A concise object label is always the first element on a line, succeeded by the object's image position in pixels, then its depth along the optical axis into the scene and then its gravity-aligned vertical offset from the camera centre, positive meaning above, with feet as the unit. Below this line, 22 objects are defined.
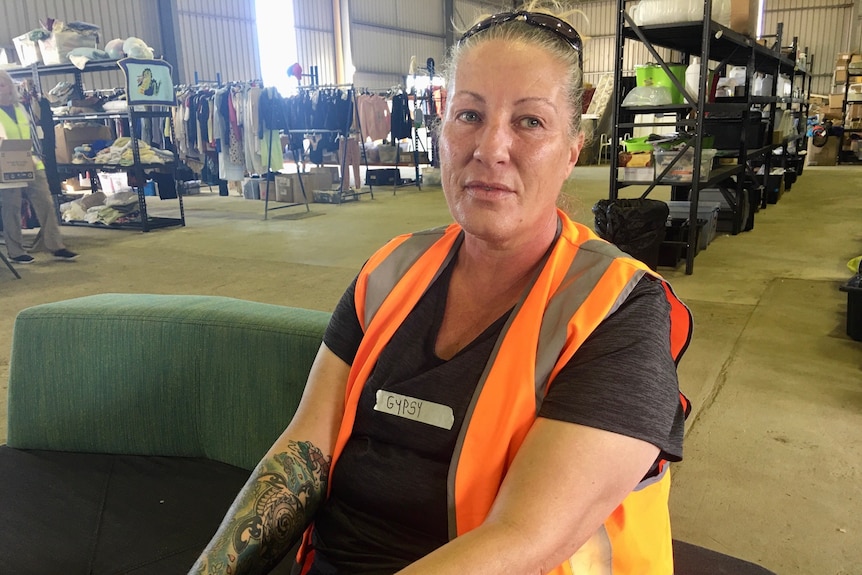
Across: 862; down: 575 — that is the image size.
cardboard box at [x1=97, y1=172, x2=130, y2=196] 30.90 -1.77
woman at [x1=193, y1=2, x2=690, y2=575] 2.63 -1.13
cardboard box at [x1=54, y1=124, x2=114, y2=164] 23.65 +0.13
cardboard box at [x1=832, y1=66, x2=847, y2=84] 44.18 +3.21
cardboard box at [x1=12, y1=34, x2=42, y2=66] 23.90 +3.40
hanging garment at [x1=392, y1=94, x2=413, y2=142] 32.14 +0.84
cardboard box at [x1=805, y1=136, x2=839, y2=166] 44.62 -1.90
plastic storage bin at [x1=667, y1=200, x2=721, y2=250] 17.57 -2.29
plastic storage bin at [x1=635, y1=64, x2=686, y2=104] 15.28 +1.19
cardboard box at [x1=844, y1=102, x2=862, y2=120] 44.08 +0.80
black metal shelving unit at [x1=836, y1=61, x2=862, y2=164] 43.86 -0.69
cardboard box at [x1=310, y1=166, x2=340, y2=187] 32.12 -1.72
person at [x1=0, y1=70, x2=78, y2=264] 17.34 -1.42
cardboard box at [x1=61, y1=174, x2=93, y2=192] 32.94 -1.97
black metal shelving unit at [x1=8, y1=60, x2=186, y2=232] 22.00 -0.13
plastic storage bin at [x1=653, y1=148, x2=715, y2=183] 15.42 -0.84
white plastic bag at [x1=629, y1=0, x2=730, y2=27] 14.10 +2.50
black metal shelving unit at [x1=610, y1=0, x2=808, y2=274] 14.37 +0.66
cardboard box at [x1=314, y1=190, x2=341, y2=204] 30.30 -2.63
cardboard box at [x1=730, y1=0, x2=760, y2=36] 16.61 +2.72
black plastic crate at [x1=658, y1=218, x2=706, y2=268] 15.66 -2.63
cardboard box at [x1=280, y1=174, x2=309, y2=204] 30.01 -2.15
